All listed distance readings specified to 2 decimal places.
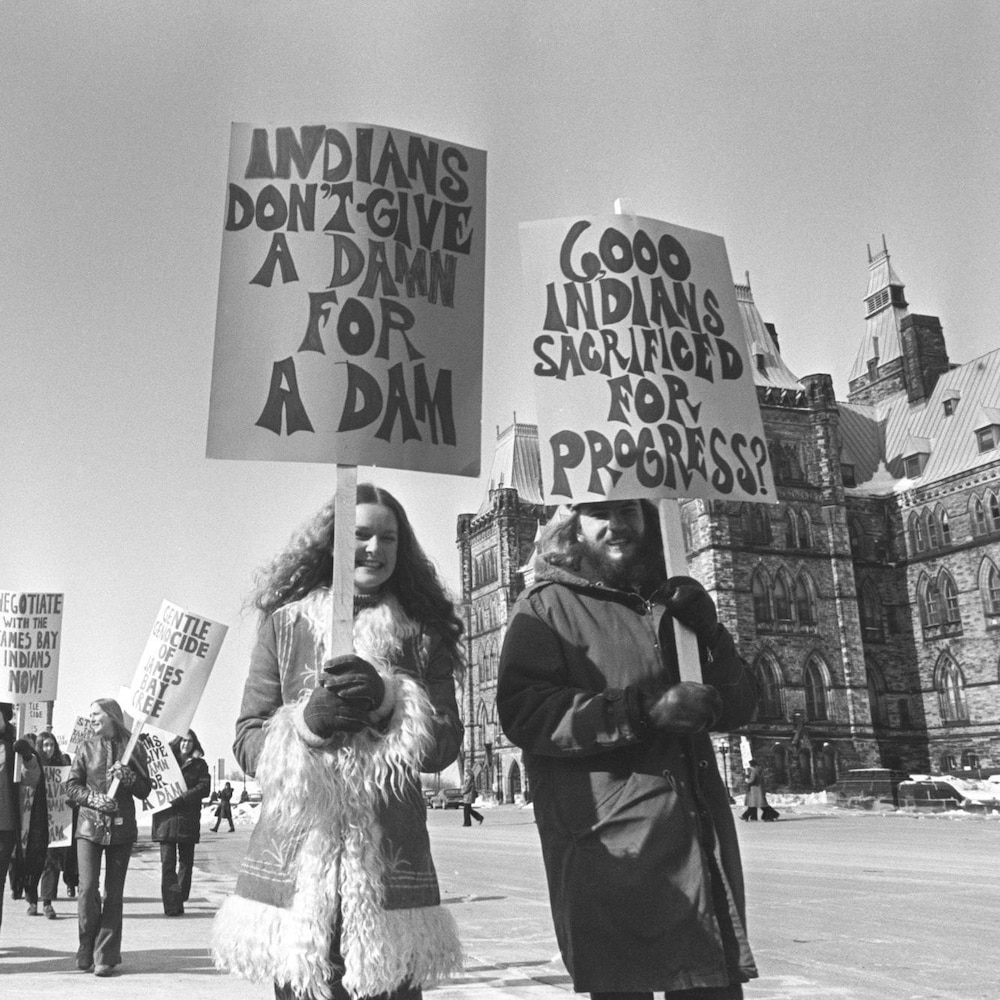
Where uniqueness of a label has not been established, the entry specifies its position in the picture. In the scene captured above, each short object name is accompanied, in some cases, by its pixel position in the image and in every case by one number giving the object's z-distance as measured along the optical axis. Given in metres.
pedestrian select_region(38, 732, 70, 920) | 11.34
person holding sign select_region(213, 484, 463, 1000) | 3.09
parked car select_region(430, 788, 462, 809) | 55.21
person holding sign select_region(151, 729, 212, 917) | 10.97
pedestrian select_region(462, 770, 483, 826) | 33.12
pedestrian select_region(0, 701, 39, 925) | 7.52
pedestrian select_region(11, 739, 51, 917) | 8.21
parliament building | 47.22
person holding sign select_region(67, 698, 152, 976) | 7.22
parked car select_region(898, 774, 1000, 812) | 30.50
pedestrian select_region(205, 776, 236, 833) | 34.94
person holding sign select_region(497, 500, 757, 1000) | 3.04
